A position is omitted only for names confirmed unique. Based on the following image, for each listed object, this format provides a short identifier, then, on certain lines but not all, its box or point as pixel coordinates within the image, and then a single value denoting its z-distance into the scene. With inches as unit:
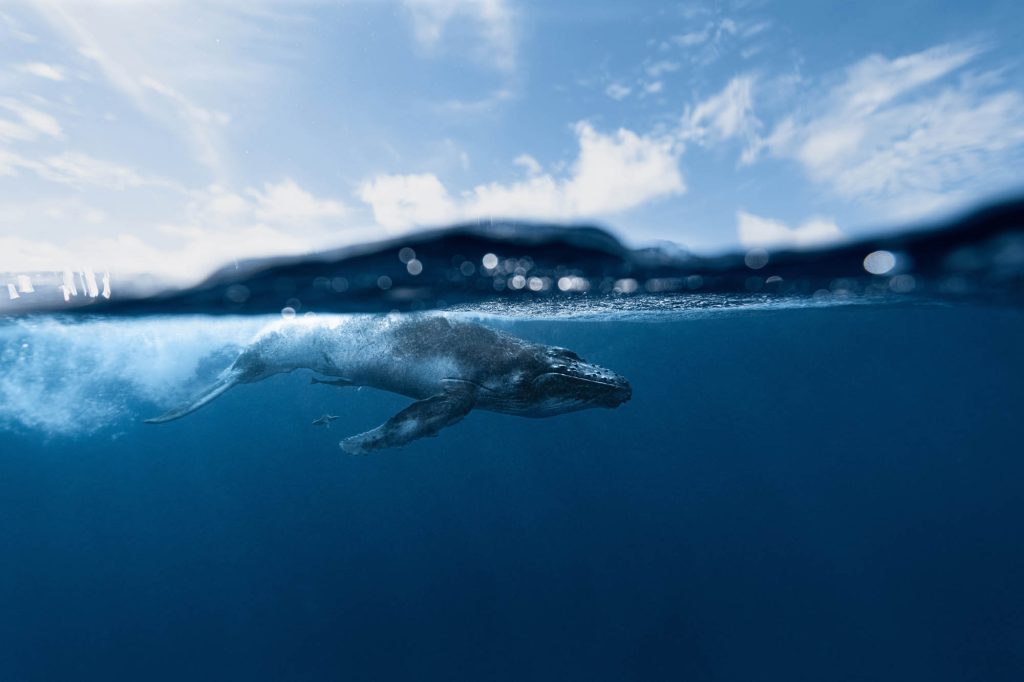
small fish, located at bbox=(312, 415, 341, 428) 390.3
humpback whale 264.1
